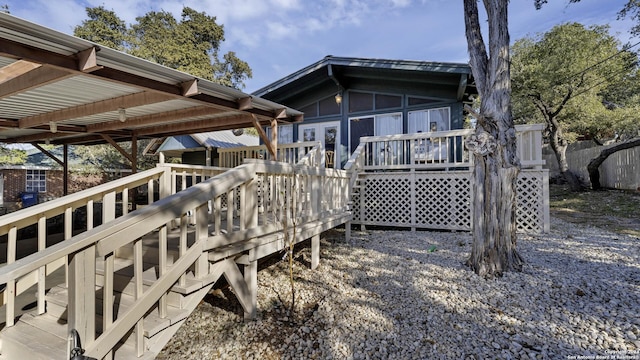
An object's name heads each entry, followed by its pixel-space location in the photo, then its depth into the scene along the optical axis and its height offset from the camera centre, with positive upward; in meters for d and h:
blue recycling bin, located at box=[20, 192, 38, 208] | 14.00 -0.62
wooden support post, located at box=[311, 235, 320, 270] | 4.39 -1.05
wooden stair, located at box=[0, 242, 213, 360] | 2.04 -1.10
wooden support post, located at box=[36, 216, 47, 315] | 2.45 -0.81
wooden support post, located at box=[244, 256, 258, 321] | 3.01 -1.08
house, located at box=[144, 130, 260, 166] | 9.28 +1.33
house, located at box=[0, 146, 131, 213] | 14.45 +0.30
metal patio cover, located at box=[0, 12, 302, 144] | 2.53 +1.28
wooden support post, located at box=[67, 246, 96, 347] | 1.65 -0.63
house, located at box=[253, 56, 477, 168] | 7.81 +2.60
